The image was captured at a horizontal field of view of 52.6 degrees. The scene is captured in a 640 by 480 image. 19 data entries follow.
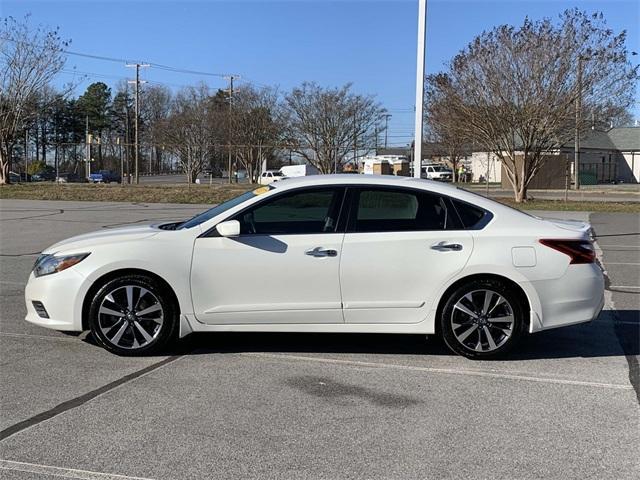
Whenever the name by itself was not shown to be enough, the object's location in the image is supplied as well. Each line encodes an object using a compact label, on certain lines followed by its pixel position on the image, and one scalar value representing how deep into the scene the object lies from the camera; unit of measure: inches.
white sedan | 212.8
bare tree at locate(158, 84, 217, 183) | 2107.5
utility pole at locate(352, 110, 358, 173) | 1586.9
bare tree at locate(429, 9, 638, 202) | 990.4
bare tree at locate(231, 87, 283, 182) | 1962.4
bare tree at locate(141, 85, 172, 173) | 3277.6
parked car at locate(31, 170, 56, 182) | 2797.0
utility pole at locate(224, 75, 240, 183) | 2080.8
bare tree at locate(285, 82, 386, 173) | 1561.3
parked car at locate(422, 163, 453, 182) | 2472.9
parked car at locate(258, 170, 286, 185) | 1978.3
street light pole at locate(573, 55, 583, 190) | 984.3
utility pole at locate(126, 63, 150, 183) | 1966.0
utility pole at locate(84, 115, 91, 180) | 2406.7
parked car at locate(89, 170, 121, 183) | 2653.3
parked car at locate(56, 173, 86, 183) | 2628.9
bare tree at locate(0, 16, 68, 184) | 1525.6
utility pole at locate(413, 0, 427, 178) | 511.2
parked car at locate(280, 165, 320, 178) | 1562.5
